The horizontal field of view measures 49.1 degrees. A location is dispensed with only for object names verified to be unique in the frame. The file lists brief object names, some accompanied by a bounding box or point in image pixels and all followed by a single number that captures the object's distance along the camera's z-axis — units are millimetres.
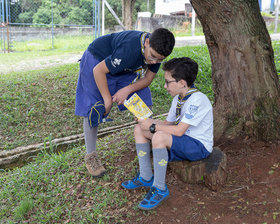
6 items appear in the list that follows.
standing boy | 2619
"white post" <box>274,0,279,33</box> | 14777
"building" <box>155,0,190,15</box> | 27641
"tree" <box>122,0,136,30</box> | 12660
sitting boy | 2500
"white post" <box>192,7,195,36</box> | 15148
